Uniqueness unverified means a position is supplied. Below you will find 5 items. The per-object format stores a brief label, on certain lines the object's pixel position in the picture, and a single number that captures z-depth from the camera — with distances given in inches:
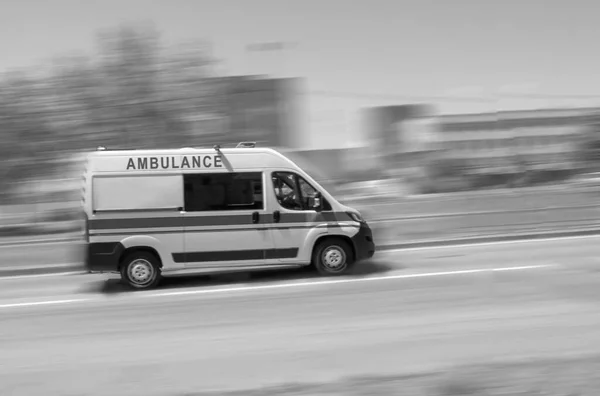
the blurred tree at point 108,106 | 1053.2
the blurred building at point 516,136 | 2780.5
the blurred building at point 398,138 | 2859.3
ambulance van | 387.2
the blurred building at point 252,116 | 1152.2
